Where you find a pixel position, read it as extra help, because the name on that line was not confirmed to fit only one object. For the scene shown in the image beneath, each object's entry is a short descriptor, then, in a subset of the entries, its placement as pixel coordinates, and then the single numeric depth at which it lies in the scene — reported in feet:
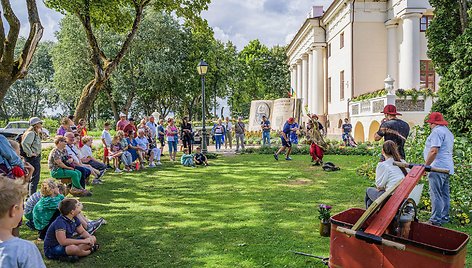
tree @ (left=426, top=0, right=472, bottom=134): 32.88
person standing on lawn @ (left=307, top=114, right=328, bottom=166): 45.14
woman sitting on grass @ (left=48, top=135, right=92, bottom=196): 27.99
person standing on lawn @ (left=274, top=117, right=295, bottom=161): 49.41
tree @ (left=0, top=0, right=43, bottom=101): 30.81
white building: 79.71
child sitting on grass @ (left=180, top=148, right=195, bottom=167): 47.80
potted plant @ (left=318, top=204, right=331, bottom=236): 19.35
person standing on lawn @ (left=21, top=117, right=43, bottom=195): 26.30
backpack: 41.95
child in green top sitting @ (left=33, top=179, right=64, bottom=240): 18.90
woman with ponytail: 16.67
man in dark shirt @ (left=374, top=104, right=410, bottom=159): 23.30
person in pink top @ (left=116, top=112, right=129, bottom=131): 48.59
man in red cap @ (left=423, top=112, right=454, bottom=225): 20.35
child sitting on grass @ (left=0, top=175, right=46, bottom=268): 7.32
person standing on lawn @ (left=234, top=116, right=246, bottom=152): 63.67
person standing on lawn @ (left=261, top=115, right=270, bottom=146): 70.38
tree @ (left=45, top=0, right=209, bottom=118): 50.21
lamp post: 56.18
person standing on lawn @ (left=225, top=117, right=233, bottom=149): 74.07
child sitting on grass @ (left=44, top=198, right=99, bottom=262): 16.72
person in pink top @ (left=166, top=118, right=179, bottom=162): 51.75
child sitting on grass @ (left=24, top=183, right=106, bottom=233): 20.34
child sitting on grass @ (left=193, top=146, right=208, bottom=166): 48.37
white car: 112.47
